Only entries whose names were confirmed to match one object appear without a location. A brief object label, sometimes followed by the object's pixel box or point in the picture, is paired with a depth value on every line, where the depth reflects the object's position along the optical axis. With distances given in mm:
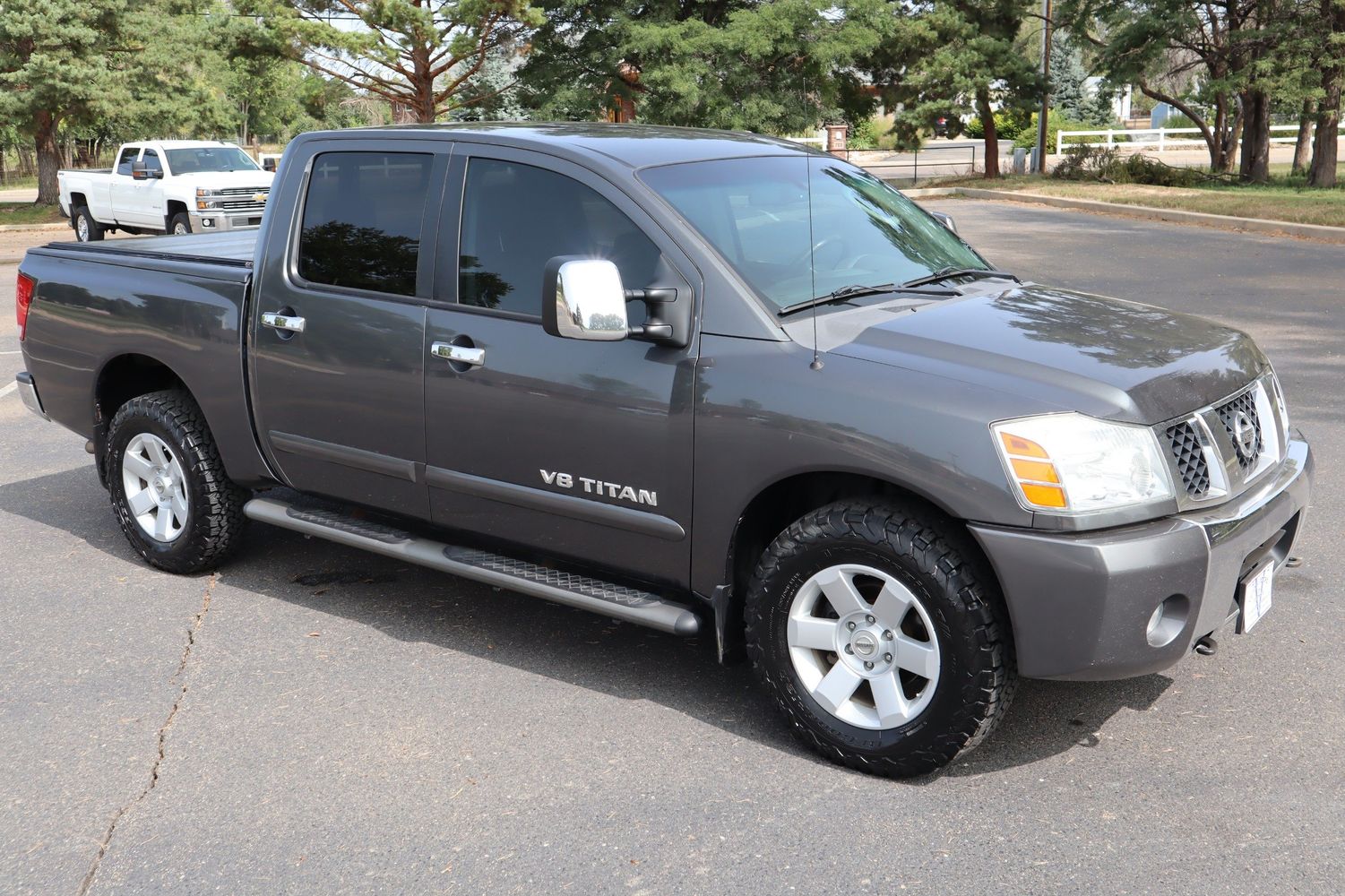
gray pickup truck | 3475
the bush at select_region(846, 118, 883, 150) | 57531
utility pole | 31456
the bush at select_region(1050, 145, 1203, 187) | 28797
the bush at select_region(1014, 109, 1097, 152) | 45938
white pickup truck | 21203
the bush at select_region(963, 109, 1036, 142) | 48312
